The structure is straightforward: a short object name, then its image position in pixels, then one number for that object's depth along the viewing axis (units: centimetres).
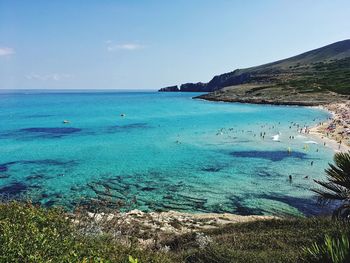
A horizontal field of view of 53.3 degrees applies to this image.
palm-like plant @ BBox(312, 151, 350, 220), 1306
